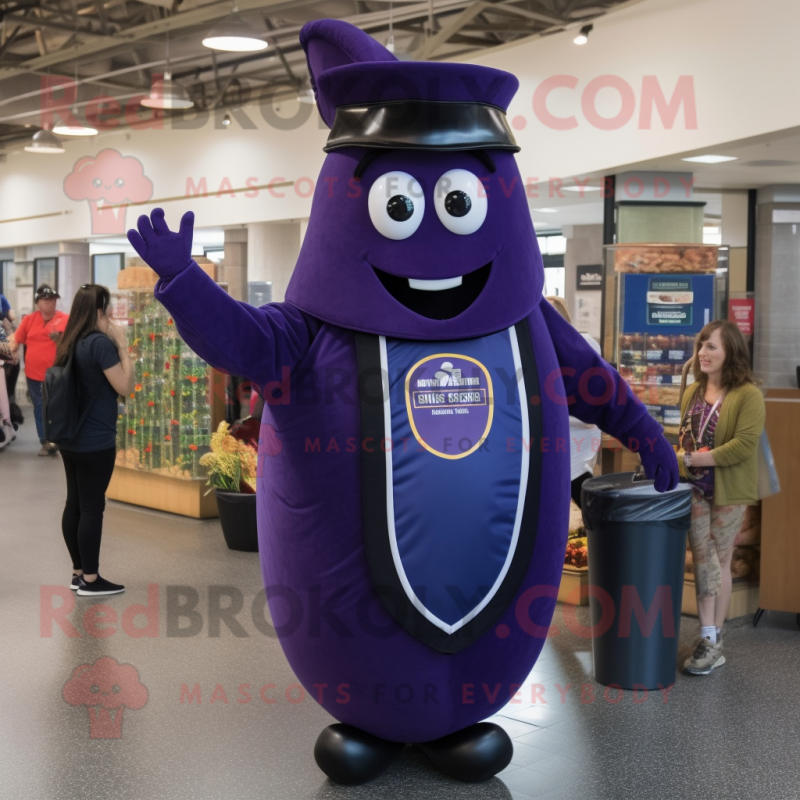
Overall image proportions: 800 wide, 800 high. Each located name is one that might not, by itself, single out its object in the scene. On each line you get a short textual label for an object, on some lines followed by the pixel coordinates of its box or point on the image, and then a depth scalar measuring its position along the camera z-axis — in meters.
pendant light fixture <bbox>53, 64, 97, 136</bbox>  11.16
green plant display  7.41
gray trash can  3.98
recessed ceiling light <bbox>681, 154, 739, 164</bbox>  8.42
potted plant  6.36
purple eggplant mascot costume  2.78
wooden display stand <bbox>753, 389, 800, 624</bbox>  4.78
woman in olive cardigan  4.25
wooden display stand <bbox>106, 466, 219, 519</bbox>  7.49
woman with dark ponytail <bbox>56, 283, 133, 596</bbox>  5.13
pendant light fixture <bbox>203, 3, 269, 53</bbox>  7.49
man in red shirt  10.10
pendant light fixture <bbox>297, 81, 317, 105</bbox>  11.09
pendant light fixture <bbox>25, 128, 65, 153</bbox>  12.24
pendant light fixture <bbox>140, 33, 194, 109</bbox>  9.29
